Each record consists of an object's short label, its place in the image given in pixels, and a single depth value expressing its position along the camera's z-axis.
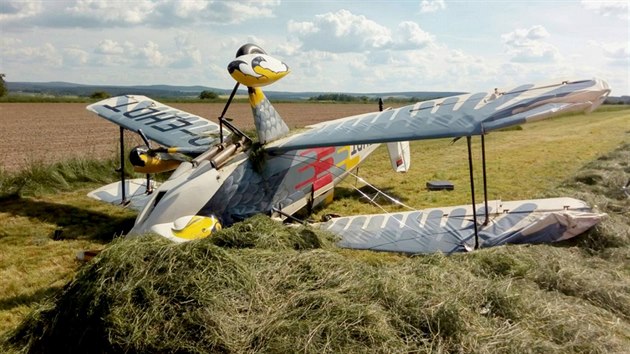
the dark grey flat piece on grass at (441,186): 10.12
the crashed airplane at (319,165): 5.81
